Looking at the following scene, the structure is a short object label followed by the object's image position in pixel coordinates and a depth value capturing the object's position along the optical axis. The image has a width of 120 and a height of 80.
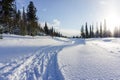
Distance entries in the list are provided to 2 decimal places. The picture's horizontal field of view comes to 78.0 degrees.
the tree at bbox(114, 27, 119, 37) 48.40
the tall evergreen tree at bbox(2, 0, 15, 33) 12.33
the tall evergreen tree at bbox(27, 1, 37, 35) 21.83
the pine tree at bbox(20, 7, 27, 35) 23.30
